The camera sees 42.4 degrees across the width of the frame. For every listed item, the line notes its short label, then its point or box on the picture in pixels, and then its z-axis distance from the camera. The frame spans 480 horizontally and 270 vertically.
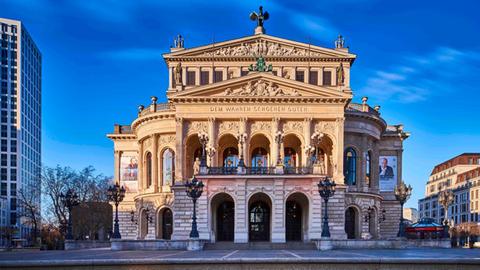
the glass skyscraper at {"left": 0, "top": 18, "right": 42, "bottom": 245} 147.12
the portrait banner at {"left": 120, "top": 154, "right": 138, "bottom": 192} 73.61
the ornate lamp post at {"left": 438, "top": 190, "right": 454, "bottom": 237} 68.90
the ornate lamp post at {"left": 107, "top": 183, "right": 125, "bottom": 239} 49.75
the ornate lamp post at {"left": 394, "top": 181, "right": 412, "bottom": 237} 53.06
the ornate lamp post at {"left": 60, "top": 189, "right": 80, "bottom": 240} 51.89
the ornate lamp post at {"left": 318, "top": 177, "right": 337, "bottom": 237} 46.41
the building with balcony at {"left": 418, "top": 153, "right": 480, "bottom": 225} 117.25
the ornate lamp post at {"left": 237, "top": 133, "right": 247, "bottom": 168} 59.34
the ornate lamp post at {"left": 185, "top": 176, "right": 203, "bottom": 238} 45.75
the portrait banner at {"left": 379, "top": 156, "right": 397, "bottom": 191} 72.29
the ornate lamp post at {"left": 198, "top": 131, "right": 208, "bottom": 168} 54.56
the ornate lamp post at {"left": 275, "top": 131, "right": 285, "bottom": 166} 57.89
